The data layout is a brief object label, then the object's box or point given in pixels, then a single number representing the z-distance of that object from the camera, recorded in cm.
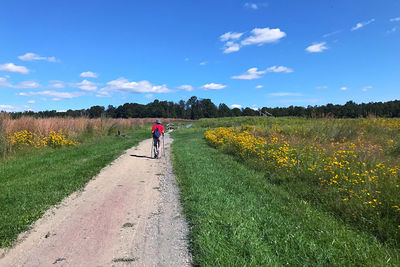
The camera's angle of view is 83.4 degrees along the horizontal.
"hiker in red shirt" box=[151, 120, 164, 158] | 1086
